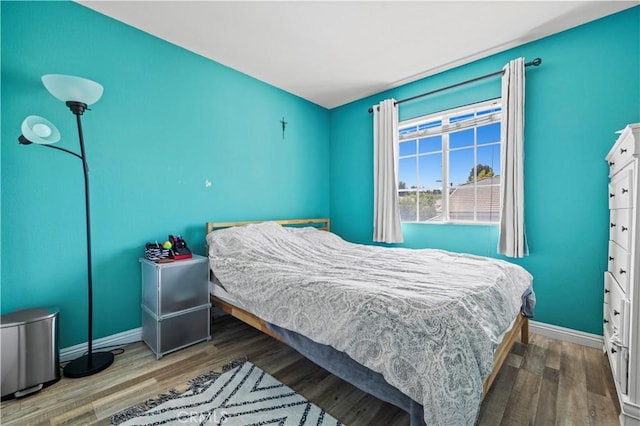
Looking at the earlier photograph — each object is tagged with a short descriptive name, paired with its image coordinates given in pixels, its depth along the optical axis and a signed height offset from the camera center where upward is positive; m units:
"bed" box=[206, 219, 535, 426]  1.04 -0.53
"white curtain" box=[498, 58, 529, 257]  2.46 +0.44
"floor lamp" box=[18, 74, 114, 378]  1.61 +0.50
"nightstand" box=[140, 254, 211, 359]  2.01 -0.76
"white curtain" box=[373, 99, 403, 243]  3.35 +0.47
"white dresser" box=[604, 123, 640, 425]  1.31 -0.40
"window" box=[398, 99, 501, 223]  2.79 +0.52
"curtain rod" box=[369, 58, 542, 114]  2.41 +1.36
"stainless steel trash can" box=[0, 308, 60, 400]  1.52 -0.85
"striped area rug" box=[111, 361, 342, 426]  1.39 -1.11
